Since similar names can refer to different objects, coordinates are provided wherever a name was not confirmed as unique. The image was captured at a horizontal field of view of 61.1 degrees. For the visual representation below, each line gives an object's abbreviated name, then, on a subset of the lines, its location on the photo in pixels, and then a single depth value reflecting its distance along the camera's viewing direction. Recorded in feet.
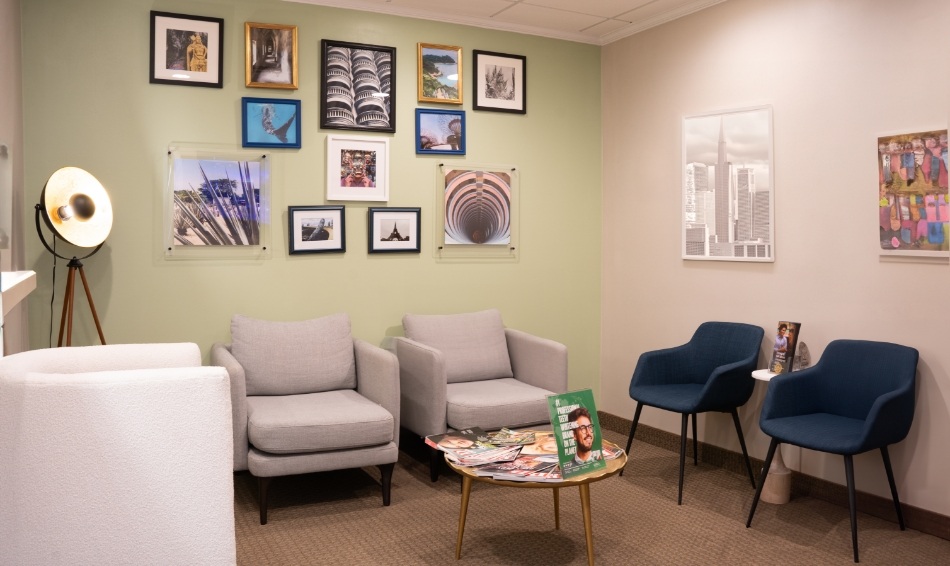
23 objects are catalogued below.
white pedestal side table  13.97
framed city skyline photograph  15.21
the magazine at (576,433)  10.35
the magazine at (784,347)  14.12
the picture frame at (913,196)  12.37
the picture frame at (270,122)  15.69
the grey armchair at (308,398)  12.99
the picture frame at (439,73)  17.21
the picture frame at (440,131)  17.26
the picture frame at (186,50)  14.96
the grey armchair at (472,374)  14.58
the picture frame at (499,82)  17.84
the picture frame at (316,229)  16.12
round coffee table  10.14
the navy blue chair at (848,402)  11.65
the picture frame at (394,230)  16.84
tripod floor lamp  12.83
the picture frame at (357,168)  16.42
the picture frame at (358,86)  16.29
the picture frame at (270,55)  15.60
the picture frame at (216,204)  15.23
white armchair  6.57
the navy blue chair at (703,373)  14.19
